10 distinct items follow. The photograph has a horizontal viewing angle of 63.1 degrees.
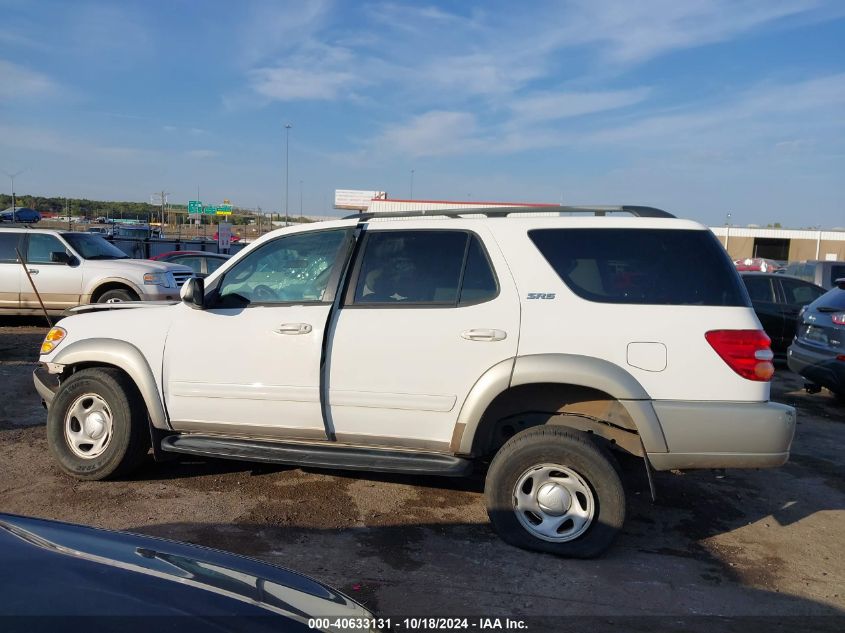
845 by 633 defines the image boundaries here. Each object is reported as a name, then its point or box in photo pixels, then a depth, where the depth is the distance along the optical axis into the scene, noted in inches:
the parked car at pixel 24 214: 1528.5
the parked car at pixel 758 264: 1221.5
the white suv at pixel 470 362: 158.1
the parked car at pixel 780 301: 454.0
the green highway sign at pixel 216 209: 2508.1
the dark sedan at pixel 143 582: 75.9
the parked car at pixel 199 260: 637.9
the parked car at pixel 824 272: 519.6
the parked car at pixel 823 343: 309.6
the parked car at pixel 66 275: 473.7
